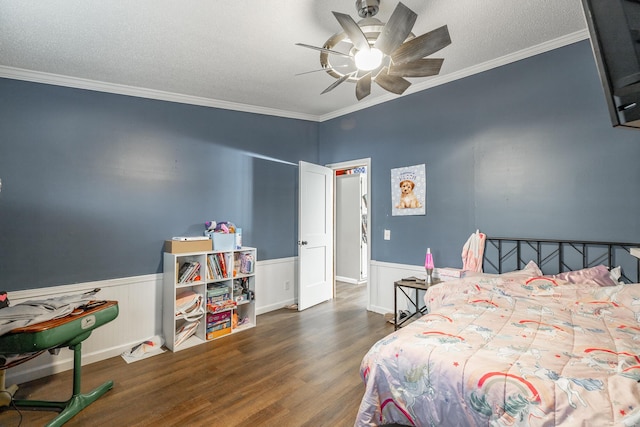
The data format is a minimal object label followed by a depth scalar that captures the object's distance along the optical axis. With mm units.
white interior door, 3816
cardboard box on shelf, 2856
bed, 974
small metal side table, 2936
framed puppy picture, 3275
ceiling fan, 1571
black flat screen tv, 836
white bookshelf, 2842
